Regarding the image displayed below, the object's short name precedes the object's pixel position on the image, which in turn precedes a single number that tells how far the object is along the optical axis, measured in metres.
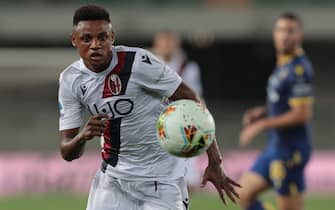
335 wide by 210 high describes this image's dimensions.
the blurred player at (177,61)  22.02
